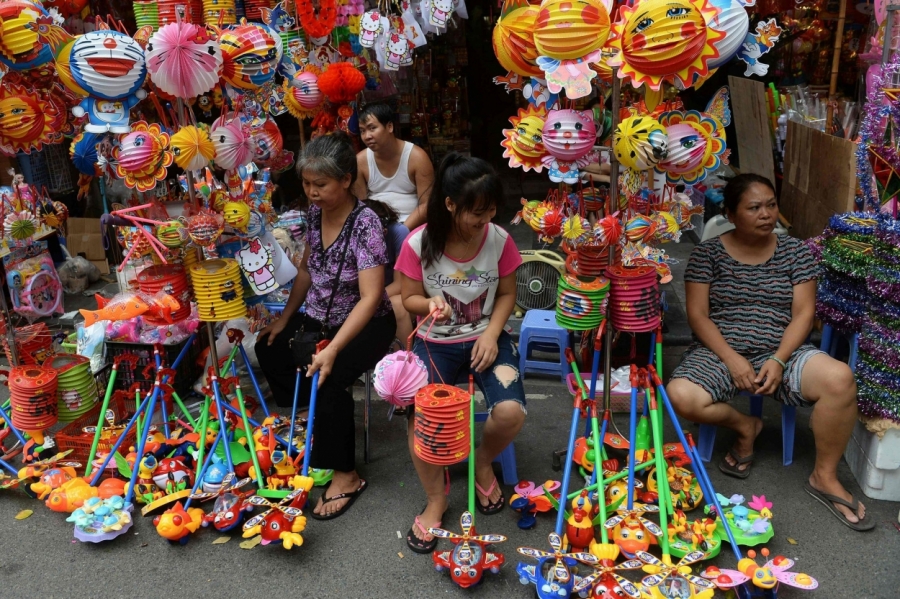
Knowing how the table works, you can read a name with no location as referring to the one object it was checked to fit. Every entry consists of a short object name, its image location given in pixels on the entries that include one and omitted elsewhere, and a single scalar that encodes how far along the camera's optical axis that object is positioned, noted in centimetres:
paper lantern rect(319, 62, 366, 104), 390
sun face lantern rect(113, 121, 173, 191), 251
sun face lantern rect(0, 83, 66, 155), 266
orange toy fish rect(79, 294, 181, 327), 278
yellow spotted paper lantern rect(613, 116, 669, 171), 218
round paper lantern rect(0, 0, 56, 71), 253
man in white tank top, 363
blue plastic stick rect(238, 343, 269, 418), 315
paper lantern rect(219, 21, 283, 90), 260
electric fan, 408
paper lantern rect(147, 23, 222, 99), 239
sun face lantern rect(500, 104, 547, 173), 235
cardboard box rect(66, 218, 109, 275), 559
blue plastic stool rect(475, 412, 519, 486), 281
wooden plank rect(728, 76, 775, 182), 453
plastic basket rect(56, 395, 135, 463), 303
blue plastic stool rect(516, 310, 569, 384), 355
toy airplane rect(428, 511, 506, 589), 224
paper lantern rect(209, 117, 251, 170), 268
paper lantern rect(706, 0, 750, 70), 209
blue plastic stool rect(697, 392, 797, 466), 280
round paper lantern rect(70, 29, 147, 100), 241
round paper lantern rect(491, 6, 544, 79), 223
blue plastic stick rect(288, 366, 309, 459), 287
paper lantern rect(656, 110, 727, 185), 222
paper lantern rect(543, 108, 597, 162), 225
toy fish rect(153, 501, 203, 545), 251
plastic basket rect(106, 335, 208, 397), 349
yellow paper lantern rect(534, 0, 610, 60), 205
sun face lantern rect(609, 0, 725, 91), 201
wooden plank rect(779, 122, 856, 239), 360
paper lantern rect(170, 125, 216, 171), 255
